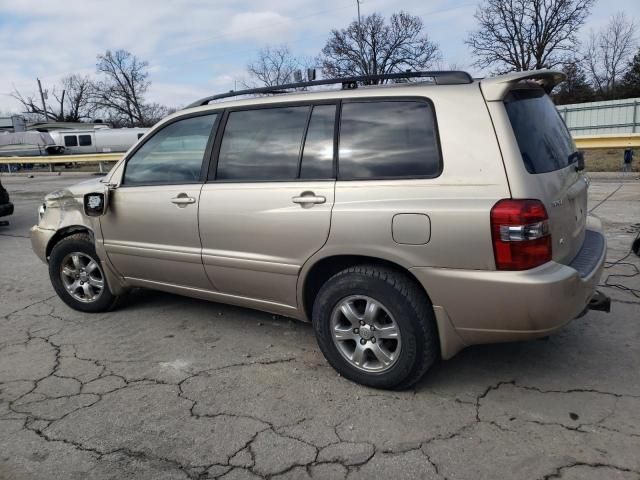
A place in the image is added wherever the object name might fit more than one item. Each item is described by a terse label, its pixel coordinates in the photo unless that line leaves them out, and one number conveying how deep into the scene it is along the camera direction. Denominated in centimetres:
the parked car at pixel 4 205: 912
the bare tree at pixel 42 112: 6923
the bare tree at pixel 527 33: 4197
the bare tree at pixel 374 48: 4856
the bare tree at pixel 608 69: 4606
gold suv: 270
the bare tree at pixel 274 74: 5350
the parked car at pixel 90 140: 3459
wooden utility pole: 6744
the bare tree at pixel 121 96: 6688
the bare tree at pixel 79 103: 6956
